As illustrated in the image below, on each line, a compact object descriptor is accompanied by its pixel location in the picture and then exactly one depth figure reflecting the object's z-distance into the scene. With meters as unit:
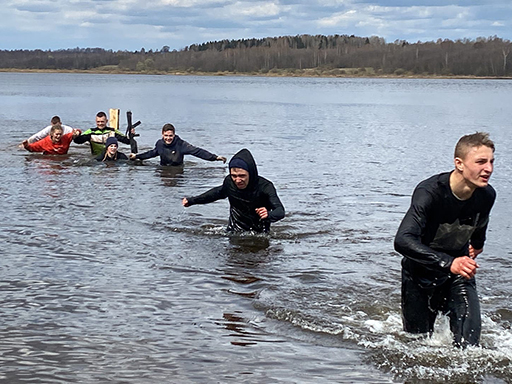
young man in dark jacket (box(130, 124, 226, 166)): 19.94
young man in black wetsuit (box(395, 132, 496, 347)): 6.08
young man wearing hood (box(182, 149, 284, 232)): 10.62
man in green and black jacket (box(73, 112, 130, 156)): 22.20
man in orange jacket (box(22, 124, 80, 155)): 22.97
